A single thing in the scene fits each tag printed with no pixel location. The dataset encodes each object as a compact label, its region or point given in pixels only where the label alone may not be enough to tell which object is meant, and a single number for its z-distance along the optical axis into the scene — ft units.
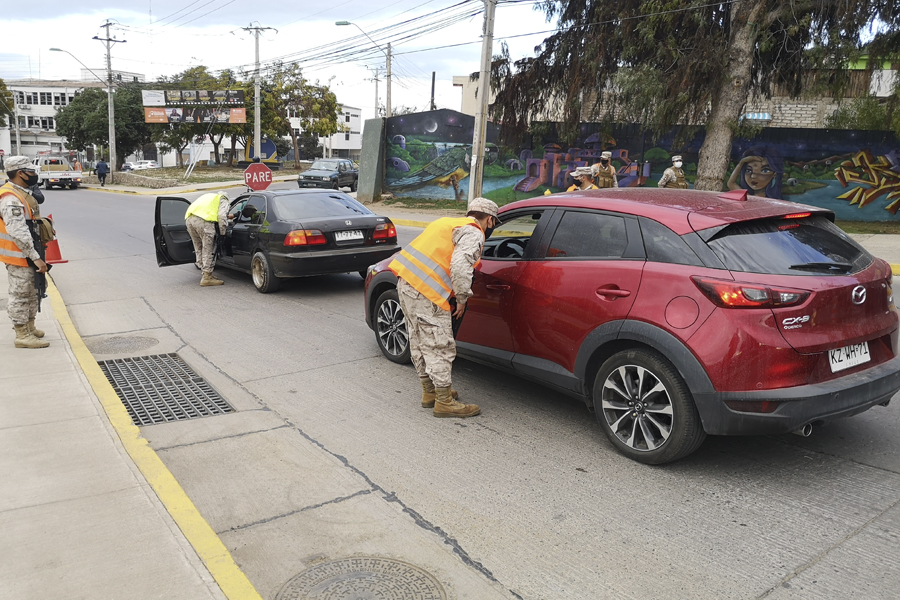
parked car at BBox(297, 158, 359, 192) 113.29
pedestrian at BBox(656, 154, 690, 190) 39.27
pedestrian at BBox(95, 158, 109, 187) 138.21
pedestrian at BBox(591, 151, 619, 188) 39.29
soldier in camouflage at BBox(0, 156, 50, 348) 21.84
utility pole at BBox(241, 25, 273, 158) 129.08
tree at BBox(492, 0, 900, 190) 54.03
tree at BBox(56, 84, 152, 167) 183.42
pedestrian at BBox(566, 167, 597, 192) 32.53
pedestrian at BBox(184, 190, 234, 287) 34.53
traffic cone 24.08
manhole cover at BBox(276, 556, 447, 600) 10.18
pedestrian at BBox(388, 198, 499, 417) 16.34
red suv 12.60
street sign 58.44
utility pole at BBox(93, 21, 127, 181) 143.33
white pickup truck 129.18
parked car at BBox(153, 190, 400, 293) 31.73
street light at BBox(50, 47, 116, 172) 143.36
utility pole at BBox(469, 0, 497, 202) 62.13
